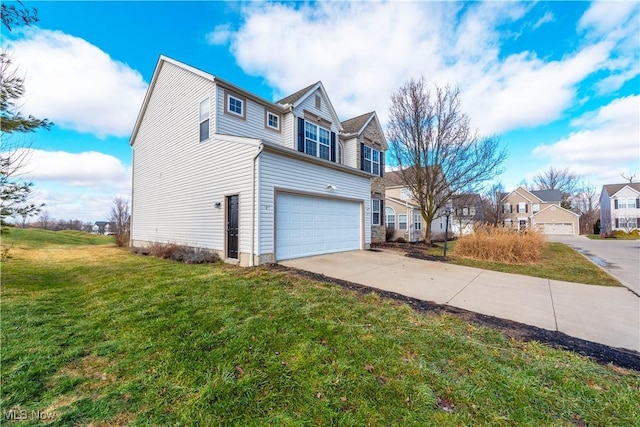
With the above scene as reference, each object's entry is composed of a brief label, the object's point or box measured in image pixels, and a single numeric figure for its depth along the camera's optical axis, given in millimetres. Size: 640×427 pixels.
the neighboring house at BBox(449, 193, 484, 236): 21219
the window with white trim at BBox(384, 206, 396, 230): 21467
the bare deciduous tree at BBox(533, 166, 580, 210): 40625
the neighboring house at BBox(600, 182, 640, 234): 35781
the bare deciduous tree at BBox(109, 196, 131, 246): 16250
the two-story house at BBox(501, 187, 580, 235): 35344
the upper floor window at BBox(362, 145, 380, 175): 16422
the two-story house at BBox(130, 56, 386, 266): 8133
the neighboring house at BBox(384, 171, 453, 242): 20703
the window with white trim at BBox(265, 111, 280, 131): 11852
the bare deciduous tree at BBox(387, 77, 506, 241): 14500
